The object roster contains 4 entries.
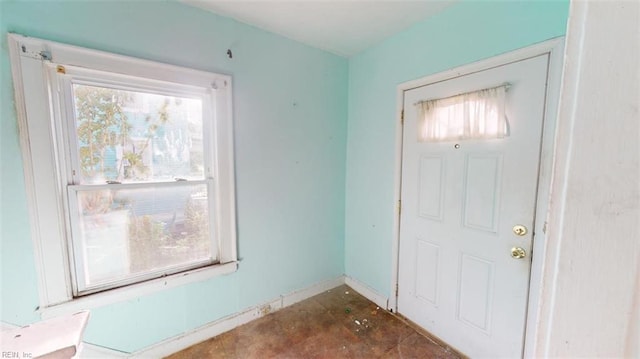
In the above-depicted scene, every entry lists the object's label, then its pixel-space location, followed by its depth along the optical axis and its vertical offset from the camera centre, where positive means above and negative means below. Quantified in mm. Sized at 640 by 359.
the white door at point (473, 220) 1398 -430
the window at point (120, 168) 1317 -78
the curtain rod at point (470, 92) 1435 +439
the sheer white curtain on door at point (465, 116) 1477 +286
